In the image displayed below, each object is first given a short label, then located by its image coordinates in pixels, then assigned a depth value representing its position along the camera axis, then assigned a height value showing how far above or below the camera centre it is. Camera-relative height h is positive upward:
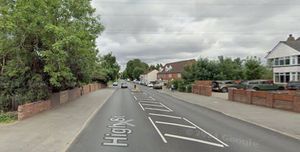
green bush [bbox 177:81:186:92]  33.55 -1.28
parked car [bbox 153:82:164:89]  44.98 -1.51
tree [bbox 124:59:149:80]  104.52 +5.48
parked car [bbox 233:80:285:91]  25.05 -0.79
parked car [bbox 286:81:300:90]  23.67 -0.73
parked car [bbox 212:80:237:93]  29.75 -0.93
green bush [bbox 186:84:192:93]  31.37 -1.49
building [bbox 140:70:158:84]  85.56 +0.96
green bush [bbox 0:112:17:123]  9.96 -1.99
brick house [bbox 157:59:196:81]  64.29 +2.68
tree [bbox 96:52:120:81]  51.31 +3.04
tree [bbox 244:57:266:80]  35.96 +1.70
